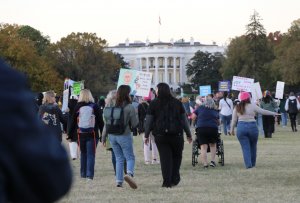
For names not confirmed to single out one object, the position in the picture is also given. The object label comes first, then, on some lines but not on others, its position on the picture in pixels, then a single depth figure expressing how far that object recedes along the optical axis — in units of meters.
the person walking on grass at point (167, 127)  12.86
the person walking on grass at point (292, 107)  34.88
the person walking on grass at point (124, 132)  12.86
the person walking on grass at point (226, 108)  31.22
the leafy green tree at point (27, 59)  85.88
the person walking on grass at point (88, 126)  14.03
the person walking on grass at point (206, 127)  16.76
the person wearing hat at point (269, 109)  29.48
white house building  187.88
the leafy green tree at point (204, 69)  157.12
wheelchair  17.25
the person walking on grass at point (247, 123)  16.05
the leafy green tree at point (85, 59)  109.44
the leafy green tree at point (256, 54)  100.19
